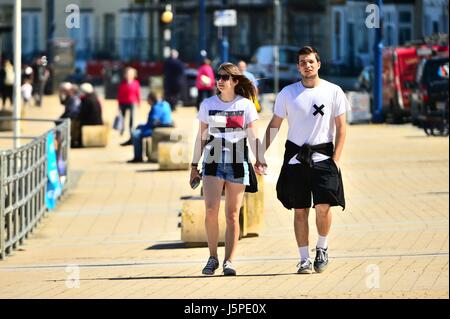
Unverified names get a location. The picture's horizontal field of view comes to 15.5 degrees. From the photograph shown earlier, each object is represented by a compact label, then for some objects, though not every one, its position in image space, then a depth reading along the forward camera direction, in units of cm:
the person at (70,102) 3219
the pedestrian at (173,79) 4438
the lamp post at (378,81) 3853
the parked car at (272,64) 5806
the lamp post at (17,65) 1757
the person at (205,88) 3642
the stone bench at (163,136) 2733
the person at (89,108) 3178
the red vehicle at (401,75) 3894
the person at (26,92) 4888
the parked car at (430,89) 3606
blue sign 2056
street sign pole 3756
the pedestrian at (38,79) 5147
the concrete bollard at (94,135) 3212
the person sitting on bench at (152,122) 2831
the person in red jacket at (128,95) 3538
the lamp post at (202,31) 4438
